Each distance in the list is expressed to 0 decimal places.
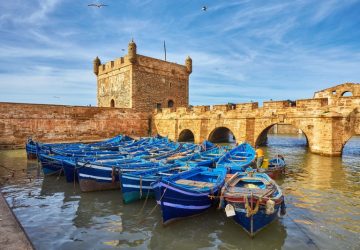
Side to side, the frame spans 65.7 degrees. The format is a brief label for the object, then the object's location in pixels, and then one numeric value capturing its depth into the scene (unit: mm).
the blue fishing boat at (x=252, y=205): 6594
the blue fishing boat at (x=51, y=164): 12633
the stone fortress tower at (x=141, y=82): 30578
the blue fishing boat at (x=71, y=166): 11320
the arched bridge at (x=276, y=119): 17594
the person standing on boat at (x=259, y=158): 12375
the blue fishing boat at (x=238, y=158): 10906
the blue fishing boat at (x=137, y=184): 8867
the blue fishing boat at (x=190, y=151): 12608
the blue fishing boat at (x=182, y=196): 7176
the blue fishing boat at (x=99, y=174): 10188
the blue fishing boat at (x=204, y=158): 11742
